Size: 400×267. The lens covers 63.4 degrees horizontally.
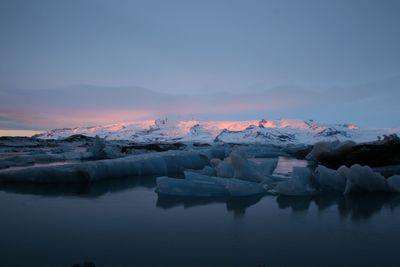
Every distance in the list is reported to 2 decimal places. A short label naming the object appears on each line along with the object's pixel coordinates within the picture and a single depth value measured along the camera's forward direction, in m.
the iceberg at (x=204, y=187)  4.93
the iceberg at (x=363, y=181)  5.21
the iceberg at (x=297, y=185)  5.02
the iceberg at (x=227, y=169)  6.39
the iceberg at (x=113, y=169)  6.08
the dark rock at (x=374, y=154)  9.19
